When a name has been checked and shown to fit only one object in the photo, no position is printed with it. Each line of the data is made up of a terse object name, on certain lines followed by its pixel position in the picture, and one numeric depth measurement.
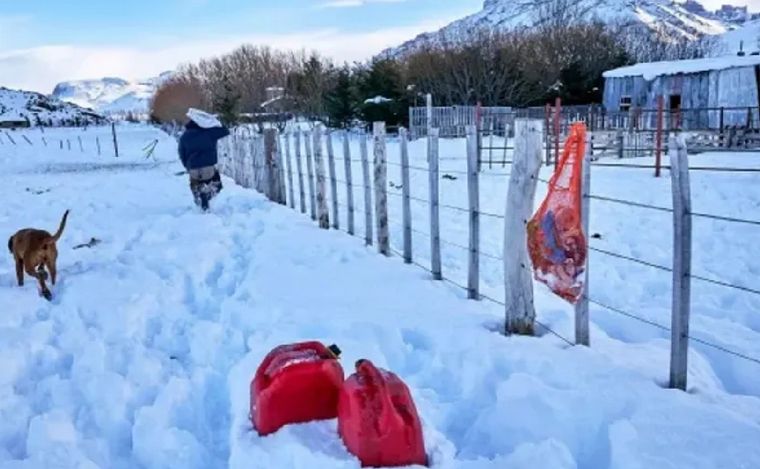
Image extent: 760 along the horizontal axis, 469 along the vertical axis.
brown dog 6.17
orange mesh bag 3.81
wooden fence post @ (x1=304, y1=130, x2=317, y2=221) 10.19
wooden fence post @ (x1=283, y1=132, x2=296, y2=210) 11.90
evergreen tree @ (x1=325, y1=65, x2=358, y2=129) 37.38
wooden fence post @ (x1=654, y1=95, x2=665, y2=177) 16.80
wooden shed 28.48
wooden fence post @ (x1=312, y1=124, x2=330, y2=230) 9.46
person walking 11.46
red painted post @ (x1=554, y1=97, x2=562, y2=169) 17.56
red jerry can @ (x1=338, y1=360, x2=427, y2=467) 2.78
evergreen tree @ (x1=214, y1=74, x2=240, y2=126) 39.59
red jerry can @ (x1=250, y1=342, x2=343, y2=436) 3.13
